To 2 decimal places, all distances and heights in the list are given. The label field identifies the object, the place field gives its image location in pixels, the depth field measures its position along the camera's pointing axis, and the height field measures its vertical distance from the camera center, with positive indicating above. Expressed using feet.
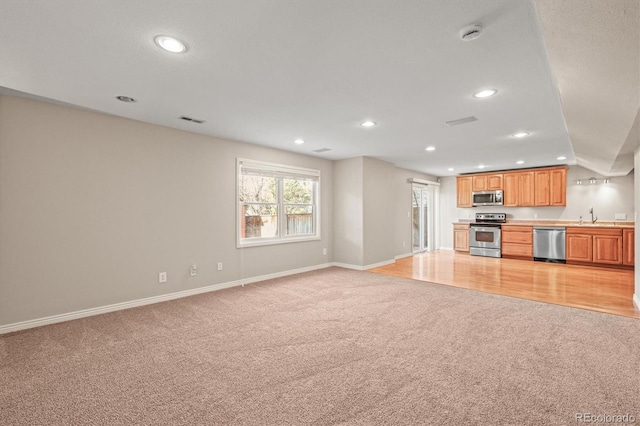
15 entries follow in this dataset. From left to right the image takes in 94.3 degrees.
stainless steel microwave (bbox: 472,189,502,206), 26.35 +1.37
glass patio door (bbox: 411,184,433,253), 28.78 -0.51
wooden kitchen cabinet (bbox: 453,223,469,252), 27.91 -2.31
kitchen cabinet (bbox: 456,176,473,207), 28.27 +2.11
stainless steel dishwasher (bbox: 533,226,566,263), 22.44 -2.38
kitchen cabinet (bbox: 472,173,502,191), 26.53 +2.83
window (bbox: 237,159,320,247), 17.03 +0.63
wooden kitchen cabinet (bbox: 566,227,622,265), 20.27 -2.32
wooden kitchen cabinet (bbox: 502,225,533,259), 23.94 -2.34
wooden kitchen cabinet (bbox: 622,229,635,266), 19.65 -2.29
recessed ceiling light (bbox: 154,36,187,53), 6.65 +3.91
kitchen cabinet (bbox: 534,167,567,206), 23.57 +2.09
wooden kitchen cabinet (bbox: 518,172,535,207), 24.80 +2.01
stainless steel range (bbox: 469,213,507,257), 25.53 -1.91
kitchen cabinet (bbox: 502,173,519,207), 25.55 +2.01
